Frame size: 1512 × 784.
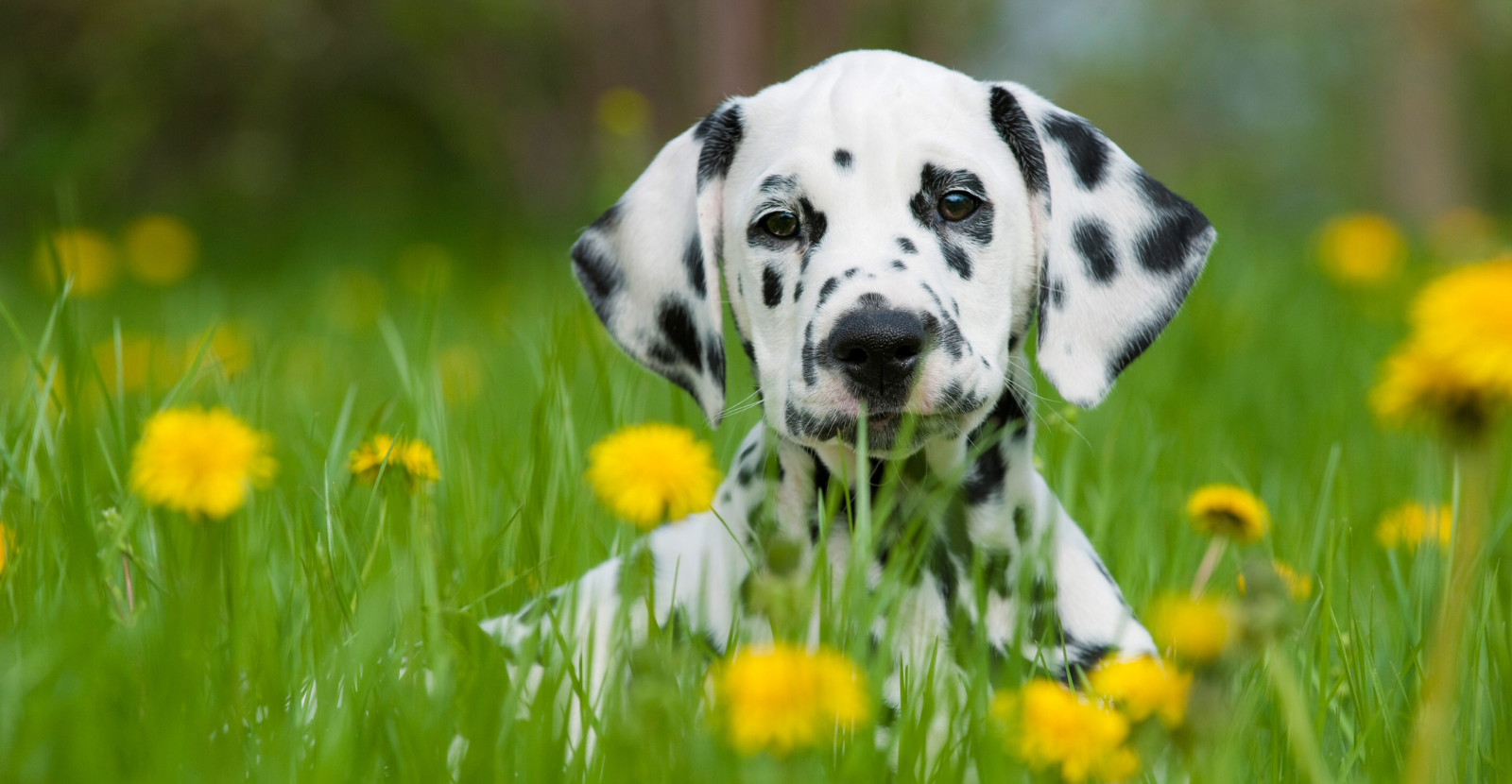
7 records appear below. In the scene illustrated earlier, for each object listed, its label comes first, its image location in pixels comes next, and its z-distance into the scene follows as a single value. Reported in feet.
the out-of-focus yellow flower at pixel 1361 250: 16.87
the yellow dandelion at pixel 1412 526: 7.68
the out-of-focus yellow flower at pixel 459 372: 12.24
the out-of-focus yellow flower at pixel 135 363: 14.03
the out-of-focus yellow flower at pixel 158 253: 22.13
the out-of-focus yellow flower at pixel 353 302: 18.92
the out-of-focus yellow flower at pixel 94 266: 19.38
